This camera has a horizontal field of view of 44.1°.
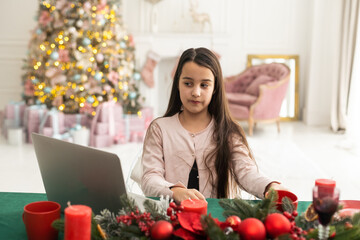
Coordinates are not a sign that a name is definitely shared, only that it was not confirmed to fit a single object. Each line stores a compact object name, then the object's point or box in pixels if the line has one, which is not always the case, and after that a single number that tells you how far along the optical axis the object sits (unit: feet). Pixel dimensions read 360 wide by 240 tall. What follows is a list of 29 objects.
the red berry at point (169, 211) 3.43
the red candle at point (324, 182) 3.50
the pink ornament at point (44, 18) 16.29
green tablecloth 3.88
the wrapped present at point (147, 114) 17.76
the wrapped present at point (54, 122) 15.47
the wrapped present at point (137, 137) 16.75
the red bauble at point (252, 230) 2.99
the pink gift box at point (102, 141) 15.69
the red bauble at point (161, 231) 3.11
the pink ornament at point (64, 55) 15.87
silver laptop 3.49
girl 5.46
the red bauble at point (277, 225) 3.06
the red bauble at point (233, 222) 3.18
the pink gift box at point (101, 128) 15.74
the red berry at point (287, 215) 3.35
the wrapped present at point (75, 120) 16.10
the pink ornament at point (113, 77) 16.41
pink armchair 18.20
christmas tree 15.92
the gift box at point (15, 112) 16.71
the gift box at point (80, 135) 15.23
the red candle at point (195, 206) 3.45
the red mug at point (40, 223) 3.53
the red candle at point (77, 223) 2.98
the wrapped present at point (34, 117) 15.93
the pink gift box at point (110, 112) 15.88
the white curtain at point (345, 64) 17.49
